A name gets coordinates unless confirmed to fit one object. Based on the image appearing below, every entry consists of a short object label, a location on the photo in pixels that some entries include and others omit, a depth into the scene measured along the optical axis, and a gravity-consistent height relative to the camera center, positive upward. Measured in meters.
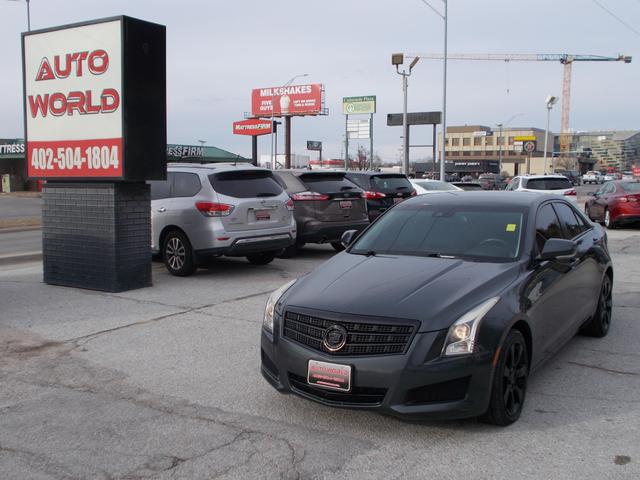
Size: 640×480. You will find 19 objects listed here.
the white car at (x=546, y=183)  21.06 +0.07
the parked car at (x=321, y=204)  12.18 -0.41
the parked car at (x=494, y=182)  47.47 +0.20
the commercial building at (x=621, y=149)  184.30 +11.13
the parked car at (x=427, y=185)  18.41 -0.03
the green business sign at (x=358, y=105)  79.75 +9.90
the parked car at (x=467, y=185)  26.32 -0.03
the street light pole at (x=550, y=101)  61.17 +8.03
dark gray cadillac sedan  3.90 -0.87
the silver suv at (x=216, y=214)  9.86 -0.51
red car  18.77 -0.53
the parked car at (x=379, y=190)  14.48 -0.14
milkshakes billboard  77.62 +10.39
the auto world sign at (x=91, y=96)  8.69 +1.19
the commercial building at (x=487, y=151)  128.62 +7.72
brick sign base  8.92 -0.77
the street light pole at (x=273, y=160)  59.85 +2.34
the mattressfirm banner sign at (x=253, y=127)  78.69 +6.91
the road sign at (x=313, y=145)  112.25 +6.69
